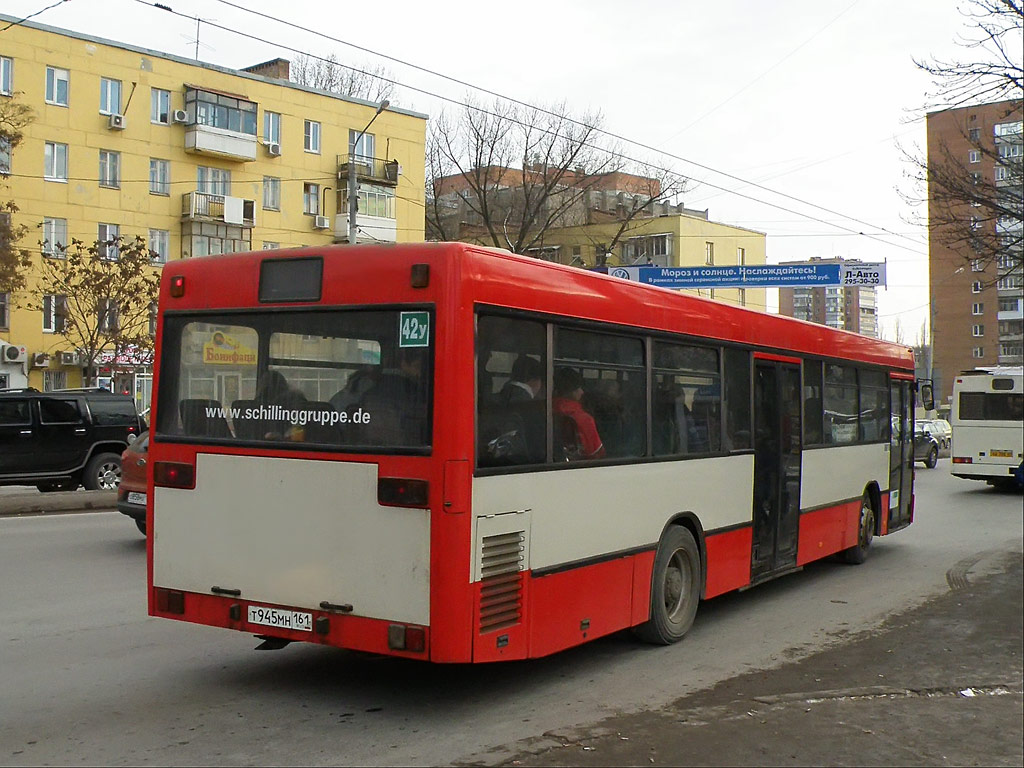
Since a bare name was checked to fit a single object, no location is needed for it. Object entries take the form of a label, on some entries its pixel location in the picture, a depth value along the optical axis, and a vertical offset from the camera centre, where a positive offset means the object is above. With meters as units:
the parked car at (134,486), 12.75 -0.76
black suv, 18.42 -0.29
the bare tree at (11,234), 27.72 +4.64
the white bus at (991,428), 25.09 -0.07
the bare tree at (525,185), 48.56 +10.65
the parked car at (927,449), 34.75 -0.77
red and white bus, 6.18 -0.19
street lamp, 30.10 +6.38
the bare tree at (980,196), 13.55 +2.87
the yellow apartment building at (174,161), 40.09 +10.36
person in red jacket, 7.08 +0.07
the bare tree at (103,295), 32.72 +3.66
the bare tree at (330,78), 57.31 +17.42
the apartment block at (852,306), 173.16 +18.66
